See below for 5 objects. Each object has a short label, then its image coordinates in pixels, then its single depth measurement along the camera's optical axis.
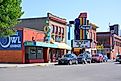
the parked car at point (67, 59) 30.35
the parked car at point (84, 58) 34.23
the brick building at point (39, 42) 30.96
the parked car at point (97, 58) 38.48
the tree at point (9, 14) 21.45
